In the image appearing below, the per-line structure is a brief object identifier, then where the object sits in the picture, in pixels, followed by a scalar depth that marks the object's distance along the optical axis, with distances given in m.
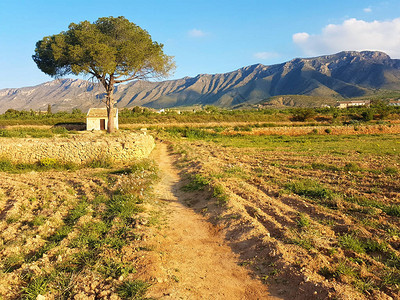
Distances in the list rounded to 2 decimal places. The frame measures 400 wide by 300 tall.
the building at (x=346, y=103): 99.08
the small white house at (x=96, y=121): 37.91
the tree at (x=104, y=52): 25.31
